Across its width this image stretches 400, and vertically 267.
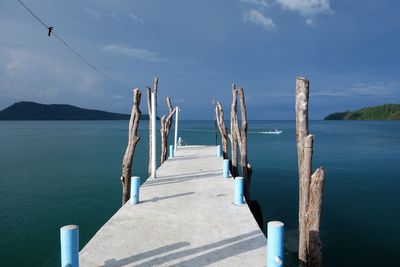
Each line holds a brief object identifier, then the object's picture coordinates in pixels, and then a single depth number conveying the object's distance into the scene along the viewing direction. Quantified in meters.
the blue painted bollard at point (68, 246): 4.60
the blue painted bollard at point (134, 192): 8.76
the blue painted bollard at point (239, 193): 8.80
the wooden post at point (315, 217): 6.85
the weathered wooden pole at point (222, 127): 22.02
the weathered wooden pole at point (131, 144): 12.18
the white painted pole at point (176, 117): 22.82
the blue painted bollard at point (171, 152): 19.20
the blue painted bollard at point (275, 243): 4.80
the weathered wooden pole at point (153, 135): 11.97
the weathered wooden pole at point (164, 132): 20.45
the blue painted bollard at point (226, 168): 12.50
